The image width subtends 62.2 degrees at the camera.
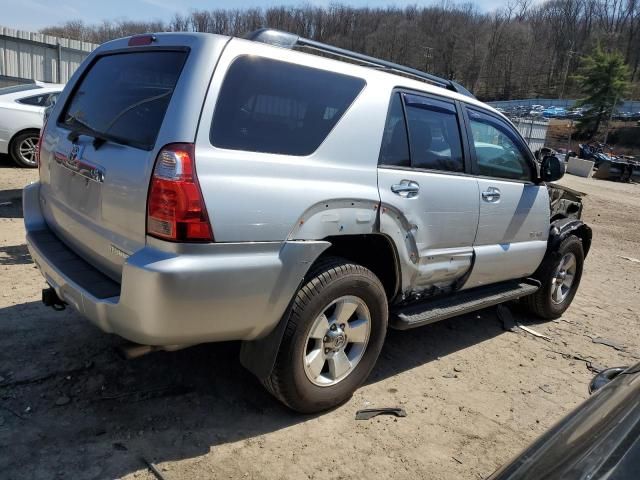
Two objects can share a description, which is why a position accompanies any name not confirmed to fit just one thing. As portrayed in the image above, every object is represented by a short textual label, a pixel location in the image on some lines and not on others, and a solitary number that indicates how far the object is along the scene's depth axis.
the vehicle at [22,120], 9.20
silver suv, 2.39
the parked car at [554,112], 68.75
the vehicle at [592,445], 1.30
